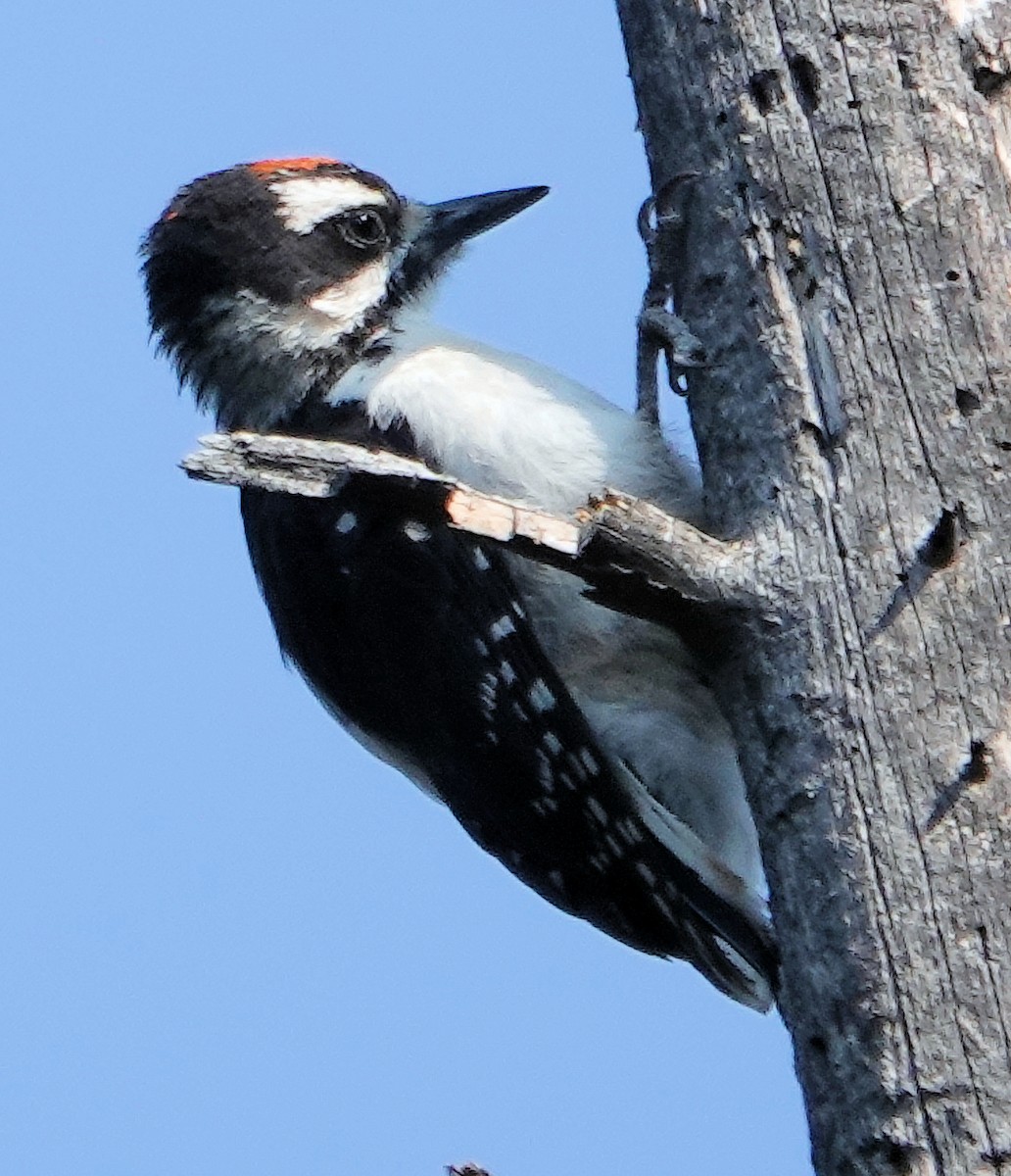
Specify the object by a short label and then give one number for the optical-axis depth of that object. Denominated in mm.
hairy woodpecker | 6789
